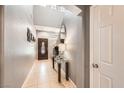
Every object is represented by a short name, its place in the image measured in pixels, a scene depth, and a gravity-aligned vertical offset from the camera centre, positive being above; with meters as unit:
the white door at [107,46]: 0.85 +0.00
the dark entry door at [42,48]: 6.26 -0.17
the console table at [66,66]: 2.32 -0.67
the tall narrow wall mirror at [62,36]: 2.94 +0.42
